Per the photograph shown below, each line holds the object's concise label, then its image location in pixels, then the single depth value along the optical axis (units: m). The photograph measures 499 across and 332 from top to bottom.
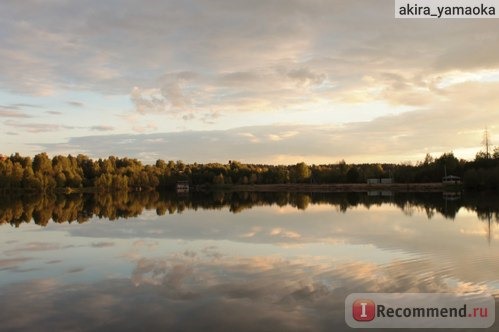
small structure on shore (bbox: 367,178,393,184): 136.25
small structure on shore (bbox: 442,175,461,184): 114.60
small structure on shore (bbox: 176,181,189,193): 157.86
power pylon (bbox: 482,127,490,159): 111.62
